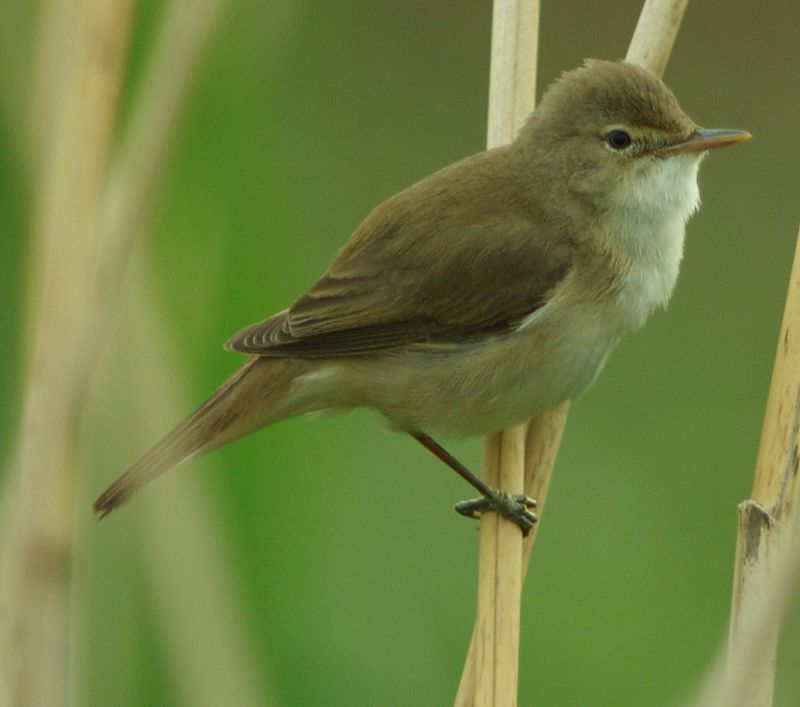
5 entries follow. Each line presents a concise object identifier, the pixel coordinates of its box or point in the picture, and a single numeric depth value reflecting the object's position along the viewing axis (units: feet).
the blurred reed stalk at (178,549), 16.40
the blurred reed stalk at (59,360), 11.91
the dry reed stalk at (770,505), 14.55
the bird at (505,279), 19.67
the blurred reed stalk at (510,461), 15.56
